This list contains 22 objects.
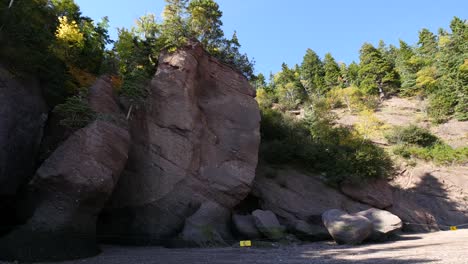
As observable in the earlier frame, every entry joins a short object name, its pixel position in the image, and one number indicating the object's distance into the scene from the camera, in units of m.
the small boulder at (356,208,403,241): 13.27
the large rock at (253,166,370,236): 16.27
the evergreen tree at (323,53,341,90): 57.06
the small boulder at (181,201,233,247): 12.12
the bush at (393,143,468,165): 26.05
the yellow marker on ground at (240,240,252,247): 11.66
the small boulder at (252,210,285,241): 13.07
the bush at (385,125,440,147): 31.62
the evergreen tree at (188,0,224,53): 24.55
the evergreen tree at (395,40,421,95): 48.34
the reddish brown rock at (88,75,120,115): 12.85
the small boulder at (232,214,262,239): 13.40
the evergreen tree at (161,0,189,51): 17.97
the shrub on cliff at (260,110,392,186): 18.88
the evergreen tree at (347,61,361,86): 57.39
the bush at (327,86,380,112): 45.06
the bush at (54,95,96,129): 11.48
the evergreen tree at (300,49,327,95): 56.64
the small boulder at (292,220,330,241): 13.93
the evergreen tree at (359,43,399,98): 50.00
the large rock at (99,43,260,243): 13.30
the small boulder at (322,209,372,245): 12.27
